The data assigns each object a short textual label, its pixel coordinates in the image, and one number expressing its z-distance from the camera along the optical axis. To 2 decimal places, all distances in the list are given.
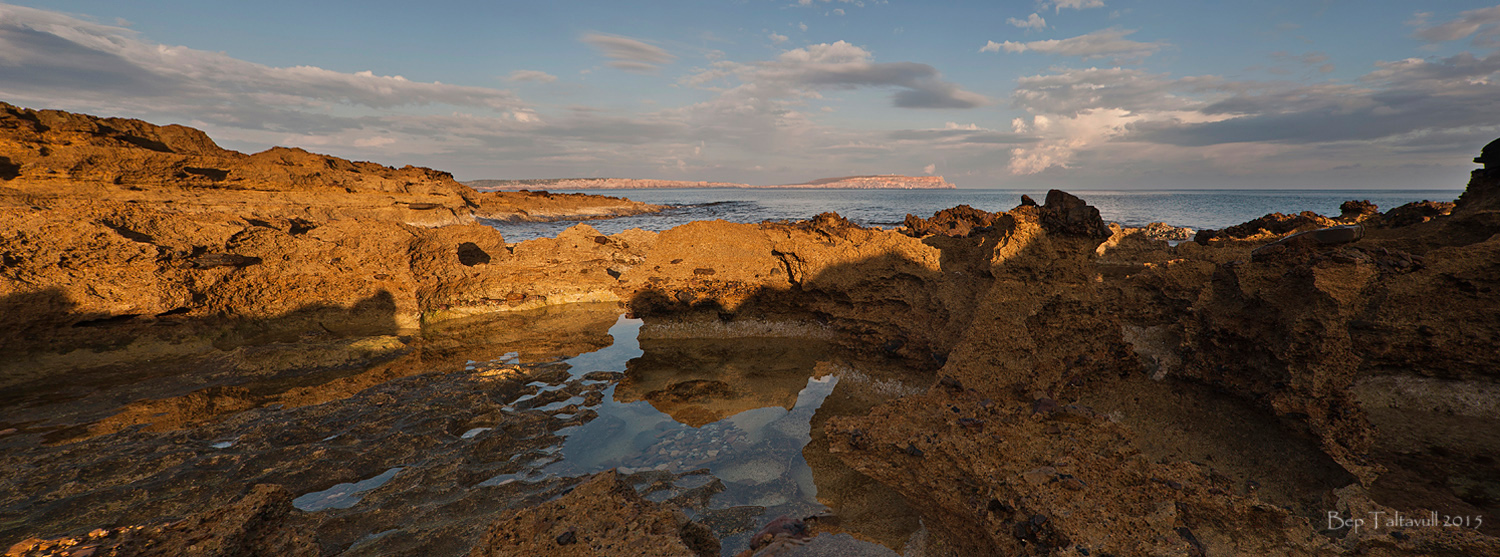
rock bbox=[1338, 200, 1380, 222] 11.12
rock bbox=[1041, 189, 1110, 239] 4.59
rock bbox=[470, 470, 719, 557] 2.50
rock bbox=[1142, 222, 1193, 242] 17.10
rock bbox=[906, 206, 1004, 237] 16.12
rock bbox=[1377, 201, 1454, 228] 6.93
